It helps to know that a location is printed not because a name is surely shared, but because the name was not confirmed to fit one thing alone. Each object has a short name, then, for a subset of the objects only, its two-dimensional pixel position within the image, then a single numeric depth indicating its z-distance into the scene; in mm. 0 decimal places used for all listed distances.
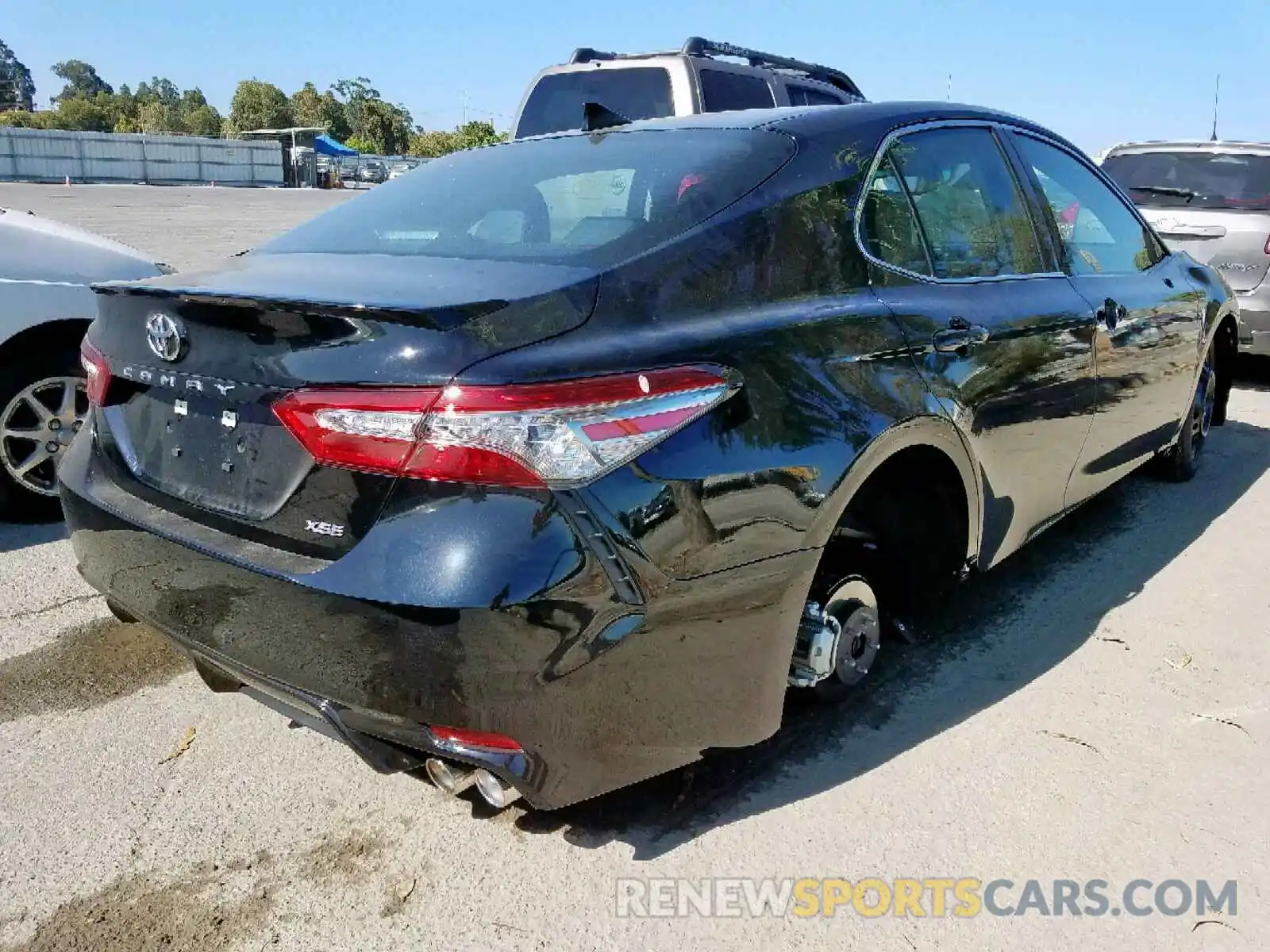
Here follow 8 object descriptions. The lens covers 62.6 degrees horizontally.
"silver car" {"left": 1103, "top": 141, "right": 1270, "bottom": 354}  7429
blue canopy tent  73438
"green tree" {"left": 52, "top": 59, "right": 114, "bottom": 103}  180012
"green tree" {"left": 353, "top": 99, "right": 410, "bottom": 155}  107812
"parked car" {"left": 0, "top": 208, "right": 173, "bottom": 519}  4246
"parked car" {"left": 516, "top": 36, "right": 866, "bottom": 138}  7664
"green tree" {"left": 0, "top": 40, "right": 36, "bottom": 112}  141750
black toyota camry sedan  1921
